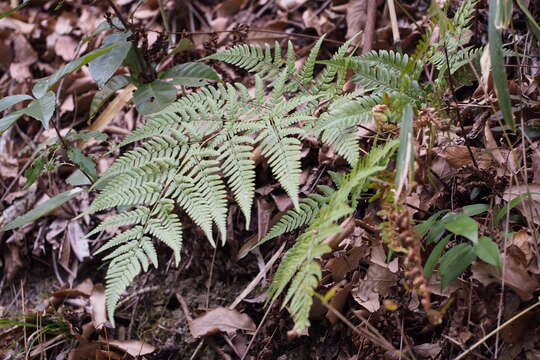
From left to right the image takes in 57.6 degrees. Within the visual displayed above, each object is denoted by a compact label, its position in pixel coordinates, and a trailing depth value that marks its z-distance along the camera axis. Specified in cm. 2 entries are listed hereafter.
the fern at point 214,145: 153
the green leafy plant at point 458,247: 126
